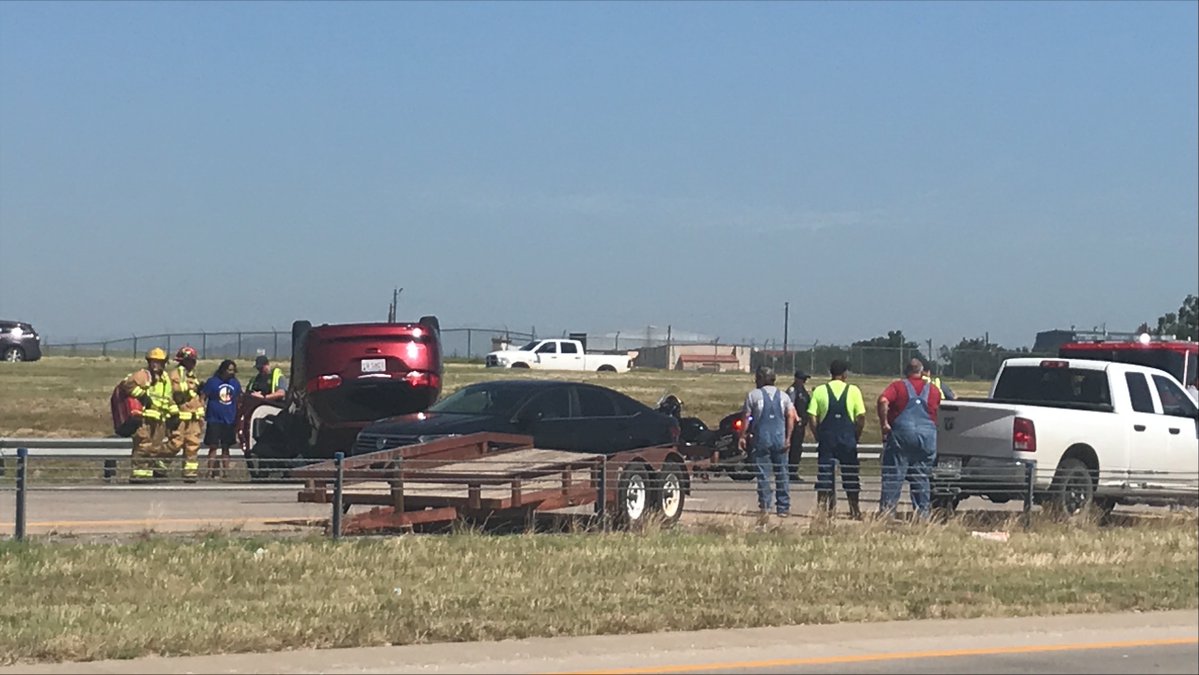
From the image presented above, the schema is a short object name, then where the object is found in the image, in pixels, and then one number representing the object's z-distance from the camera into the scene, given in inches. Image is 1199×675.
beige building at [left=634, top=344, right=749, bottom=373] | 2984.7
